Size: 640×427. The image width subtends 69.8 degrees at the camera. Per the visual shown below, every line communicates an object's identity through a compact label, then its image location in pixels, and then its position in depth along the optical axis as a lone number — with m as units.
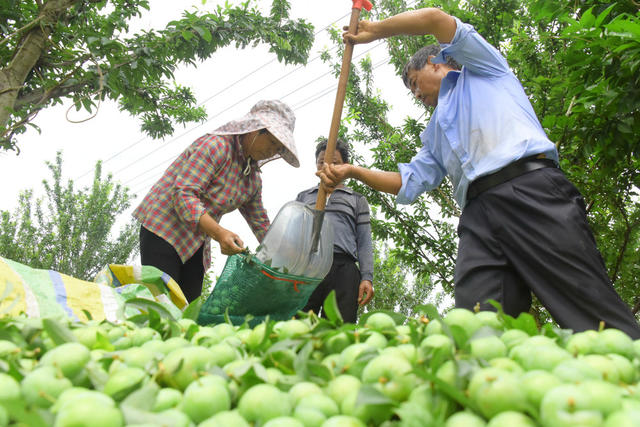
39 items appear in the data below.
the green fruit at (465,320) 0.87
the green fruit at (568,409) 0.50
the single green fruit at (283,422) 0.55
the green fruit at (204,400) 0.61
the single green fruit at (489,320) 0.90
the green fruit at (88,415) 0.53
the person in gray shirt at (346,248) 3.64
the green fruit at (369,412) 0.59
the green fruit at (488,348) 0.73
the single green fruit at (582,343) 0.75
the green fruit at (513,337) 0.79
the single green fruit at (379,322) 0.94
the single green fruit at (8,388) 0.61
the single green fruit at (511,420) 0.52
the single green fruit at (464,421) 0.54
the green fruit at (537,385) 0.56
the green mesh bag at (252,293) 2.16
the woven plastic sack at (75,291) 1.65
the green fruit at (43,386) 0.64
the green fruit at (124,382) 0.64
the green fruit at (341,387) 0.65
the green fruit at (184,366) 0.71
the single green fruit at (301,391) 0.65
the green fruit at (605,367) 0.63
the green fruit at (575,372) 0.60
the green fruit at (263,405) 0.61
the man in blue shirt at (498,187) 1.71
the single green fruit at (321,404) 0.61
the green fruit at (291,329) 0.90
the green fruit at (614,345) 0.74
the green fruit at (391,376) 0.63
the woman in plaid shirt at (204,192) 2.66
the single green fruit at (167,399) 0.64
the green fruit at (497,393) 0.56
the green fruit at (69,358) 0.72
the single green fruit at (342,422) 0.55
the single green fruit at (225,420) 0.56
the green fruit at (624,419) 0.48
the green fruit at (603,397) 0.52
